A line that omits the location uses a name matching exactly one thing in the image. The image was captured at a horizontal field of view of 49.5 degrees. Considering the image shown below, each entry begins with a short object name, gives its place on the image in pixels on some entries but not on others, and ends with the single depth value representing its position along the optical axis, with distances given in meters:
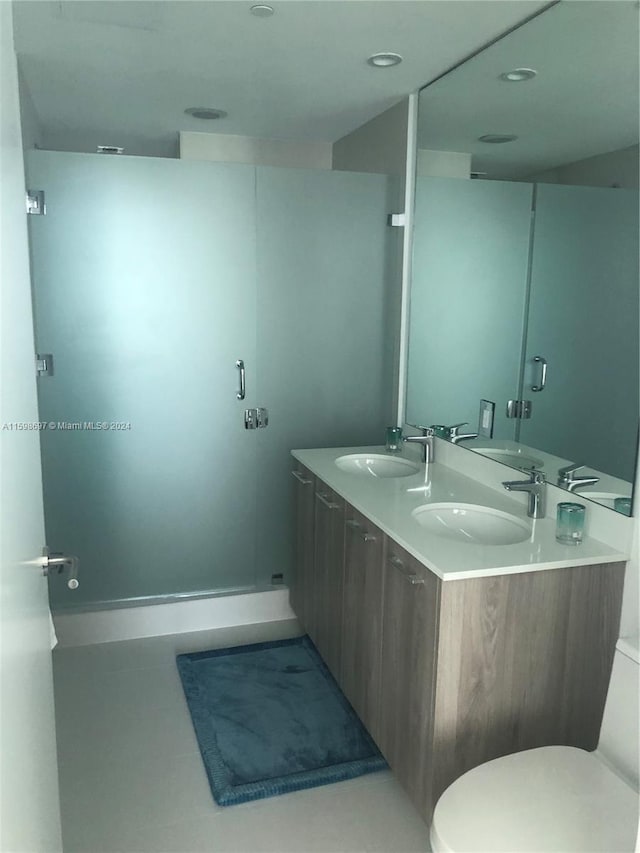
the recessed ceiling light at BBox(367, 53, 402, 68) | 2.42
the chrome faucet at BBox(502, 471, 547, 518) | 2.13
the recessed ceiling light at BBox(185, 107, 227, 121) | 3.20
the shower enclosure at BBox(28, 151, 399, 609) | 2.94
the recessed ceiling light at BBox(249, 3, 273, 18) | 2.04
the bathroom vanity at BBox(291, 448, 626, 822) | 1.78
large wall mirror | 1.86
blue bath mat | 2.25
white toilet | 1.36
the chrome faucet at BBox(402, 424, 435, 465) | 2.82
